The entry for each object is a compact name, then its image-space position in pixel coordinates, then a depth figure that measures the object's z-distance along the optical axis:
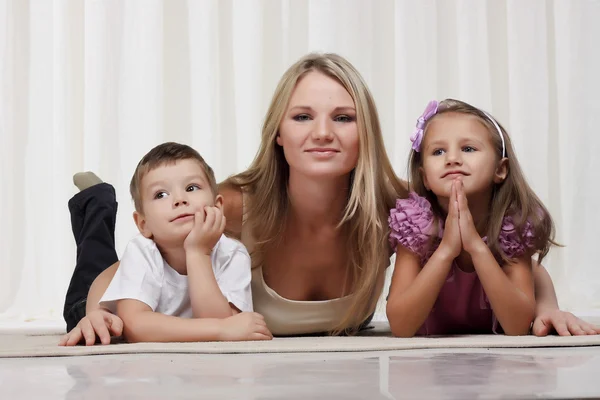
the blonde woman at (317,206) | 2.23
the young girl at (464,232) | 2.10
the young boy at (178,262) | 2.08
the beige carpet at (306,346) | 1.87
